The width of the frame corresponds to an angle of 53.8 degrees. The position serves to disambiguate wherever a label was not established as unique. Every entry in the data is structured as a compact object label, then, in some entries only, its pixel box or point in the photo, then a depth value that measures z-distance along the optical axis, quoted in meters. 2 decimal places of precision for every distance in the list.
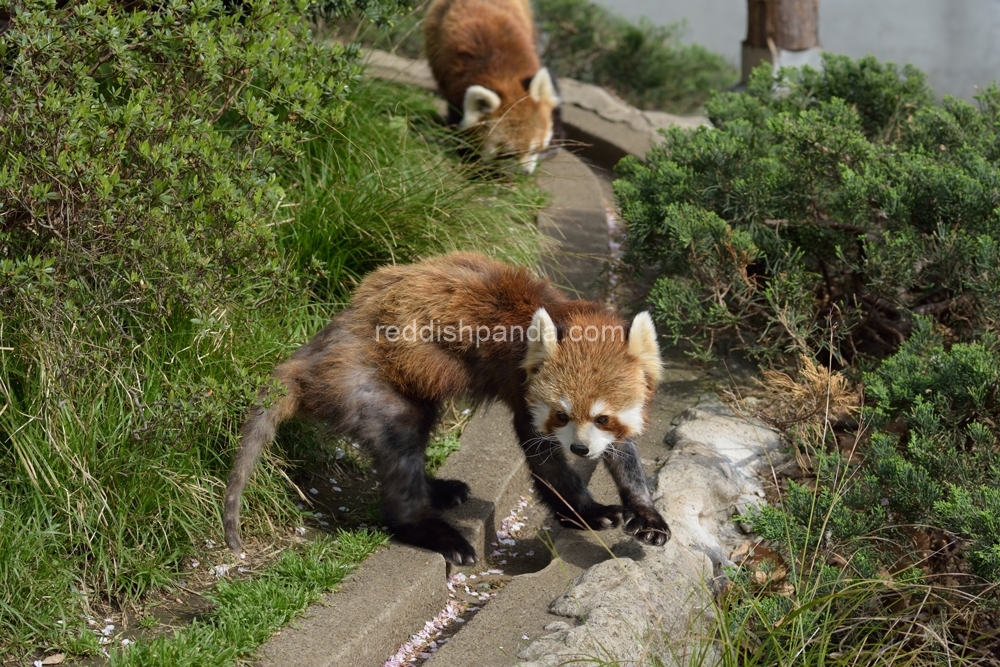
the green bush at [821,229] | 4.98
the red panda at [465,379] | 3.99
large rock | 3.54
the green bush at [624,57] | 11.33
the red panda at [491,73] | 7.86
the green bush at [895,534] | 3.55
